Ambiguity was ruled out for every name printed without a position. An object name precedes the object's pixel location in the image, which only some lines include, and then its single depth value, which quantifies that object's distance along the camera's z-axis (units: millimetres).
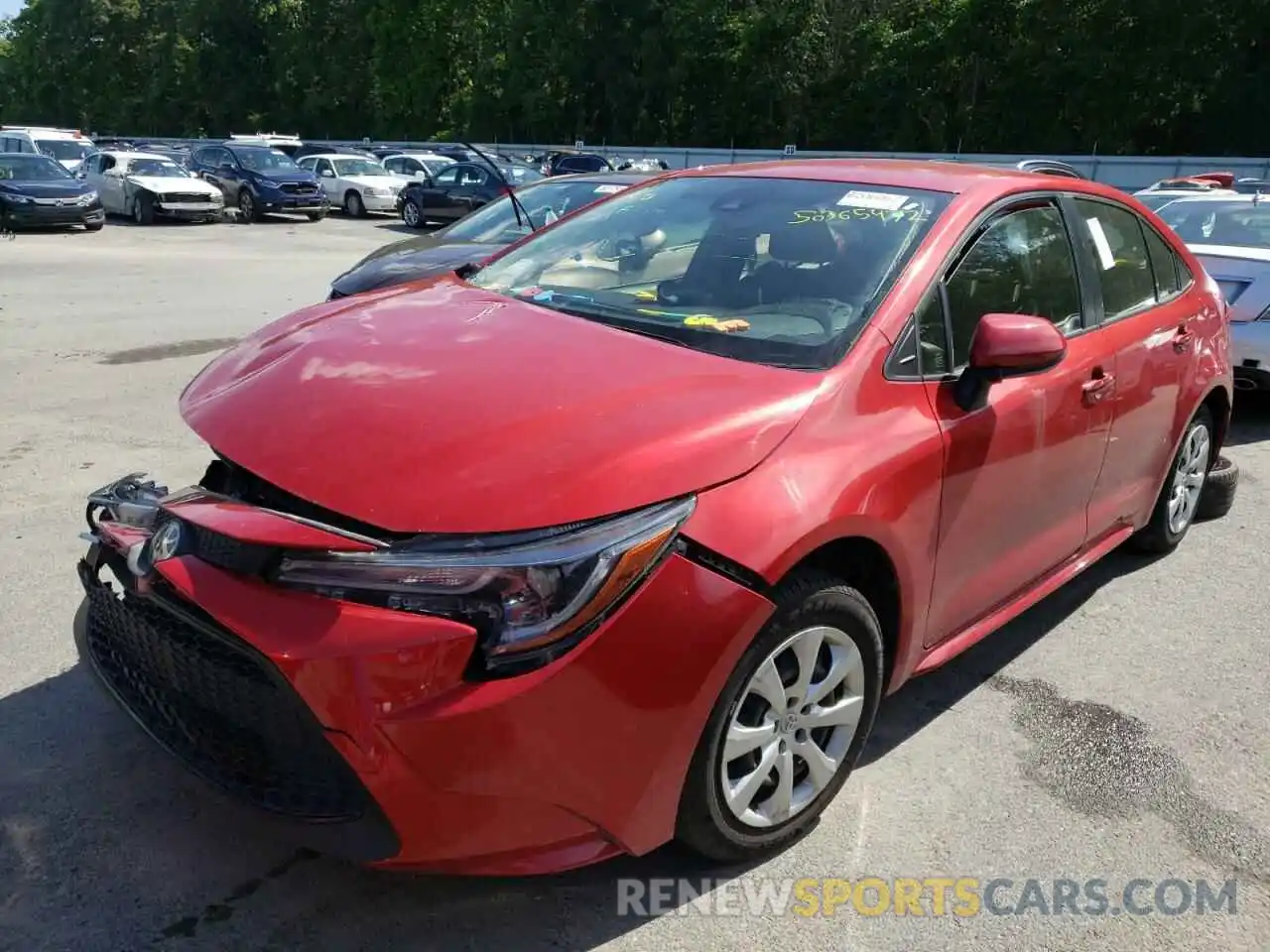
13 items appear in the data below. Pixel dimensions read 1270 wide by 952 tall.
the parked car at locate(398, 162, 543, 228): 23578
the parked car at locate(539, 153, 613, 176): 30344
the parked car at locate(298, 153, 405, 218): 26719
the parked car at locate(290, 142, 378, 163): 42481
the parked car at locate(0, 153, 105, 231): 19375
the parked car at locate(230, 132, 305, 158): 40197
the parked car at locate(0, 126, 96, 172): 26547
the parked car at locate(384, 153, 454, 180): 30036
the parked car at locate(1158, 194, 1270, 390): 7078
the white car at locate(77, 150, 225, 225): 22719
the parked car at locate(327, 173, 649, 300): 7660
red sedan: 2203
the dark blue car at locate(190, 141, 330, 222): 24391
